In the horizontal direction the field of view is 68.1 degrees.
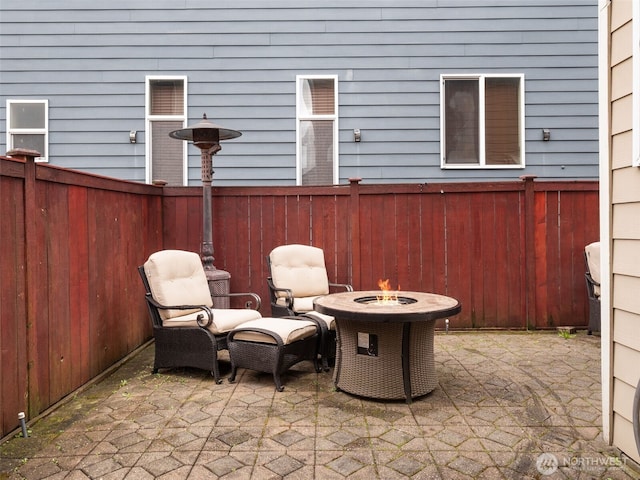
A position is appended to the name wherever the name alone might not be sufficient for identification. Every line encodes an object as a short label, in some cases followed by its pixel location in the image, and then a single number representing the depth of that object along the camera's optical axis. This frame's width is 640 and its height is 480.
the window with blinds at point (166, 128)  6.52
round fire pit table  3.31
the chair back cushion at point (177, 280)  4.08
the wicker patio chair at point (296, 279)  4.87
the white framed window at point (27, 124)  6.48
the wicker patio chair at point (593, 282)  5.16
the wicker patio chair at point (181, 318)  3.94
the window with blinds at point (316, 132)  6.52
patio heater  5.14
